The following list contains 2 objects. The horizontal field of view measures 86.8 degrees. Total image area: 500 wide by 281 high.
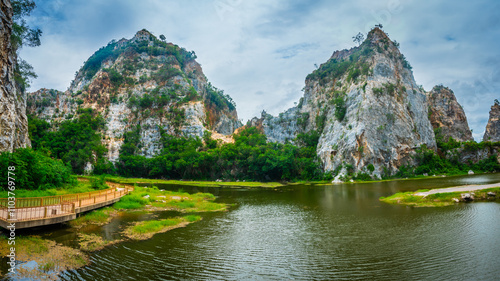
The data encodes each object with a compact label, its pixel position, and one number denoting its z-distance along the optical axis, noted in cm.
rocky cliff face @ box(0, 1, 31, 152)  3250
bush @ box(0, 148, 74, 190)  2385
